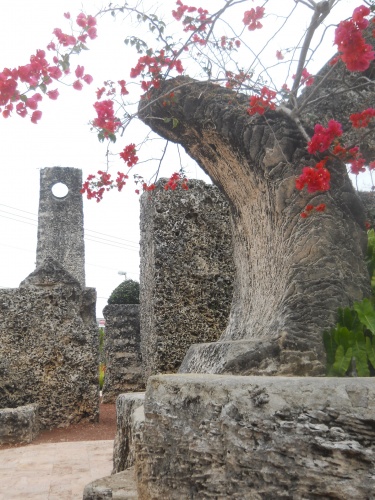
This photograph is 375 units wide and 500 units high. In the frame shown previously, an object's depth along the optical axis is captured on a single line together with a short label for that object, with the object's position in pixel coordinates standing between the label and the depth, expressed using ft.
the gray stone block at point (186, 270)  20.02
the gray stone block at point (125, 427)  8.91
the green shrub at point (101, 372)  39.80
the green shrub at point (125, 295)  31.53
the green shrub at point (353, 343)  6.40
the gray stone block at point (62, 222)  59.93
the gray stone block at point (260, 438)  4.52
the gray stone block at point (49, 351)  21.85
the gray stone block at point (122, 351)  28.89
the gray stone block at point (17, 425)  19.10
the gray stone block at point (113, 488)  6.96
